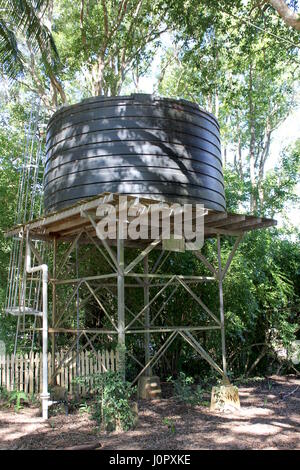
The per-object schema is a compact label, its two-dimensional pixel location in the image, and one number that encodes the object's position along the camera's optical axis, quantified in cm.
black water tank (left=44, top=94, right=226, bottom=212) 776
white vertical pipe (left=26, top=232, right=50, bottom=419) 744
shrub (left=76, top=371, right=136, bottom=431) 641
